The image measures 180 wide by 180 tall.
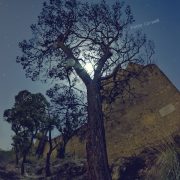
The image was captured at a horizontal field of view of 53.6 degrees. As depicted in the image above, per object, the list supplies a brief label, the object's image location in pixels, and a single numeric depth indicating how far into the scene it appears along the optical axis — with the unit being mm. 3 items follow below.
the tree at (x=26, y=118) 15098
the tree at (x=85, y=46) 6624
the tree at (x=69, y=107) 8481
